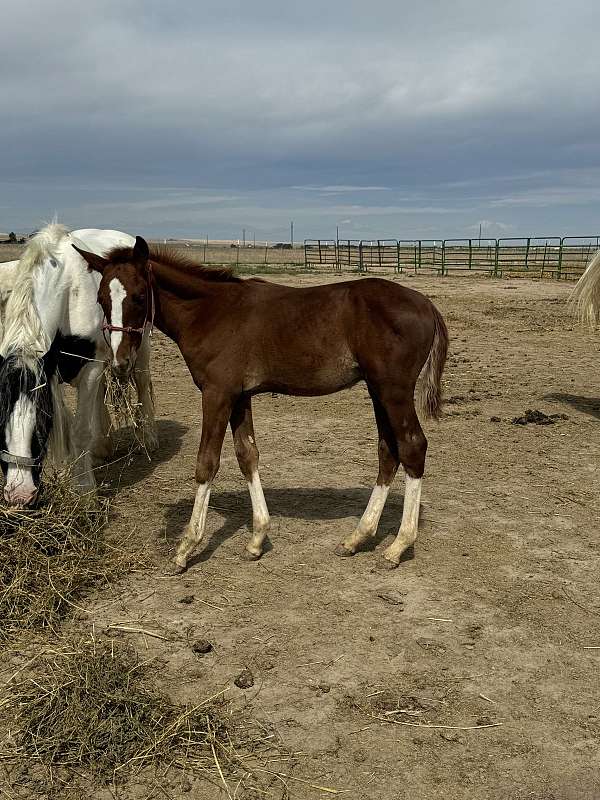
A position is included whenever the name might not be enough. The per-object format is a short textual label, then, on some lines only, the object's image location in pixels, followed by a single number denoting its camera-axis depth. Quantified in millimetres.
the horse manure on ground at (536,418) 7215
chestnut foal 4012
